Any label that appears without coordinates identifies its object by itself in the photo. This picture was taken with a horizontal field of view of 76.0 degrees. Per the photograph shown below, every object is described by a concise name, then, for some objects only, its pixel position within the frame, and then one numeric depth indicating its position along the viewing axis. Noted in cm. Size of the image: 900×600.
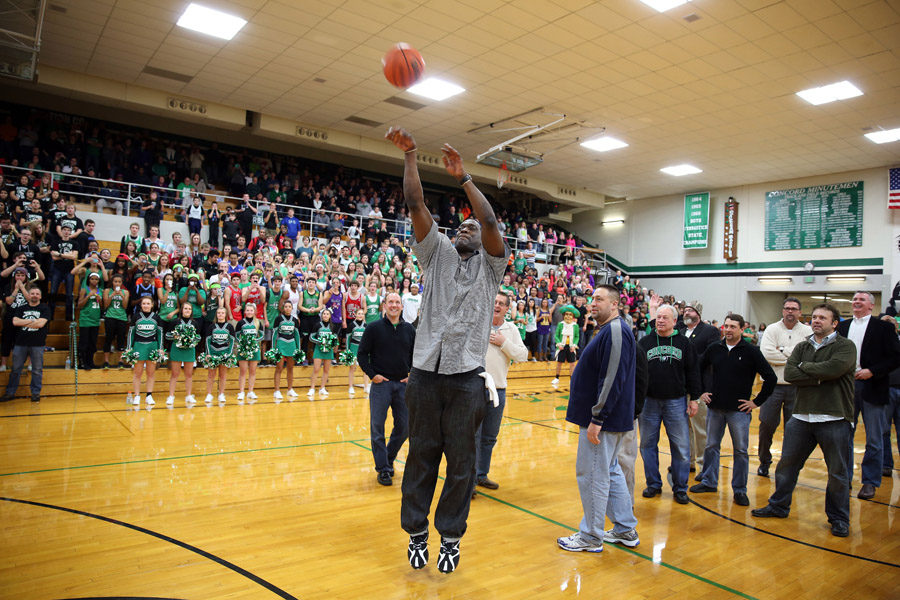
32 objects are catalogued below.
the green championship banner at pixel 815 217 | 1800
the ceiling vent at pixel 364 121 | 1556
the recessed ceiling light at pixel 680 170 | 1858
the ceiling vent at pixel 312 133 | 1612
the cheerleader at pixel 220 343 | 884
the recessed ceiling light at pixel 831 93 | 1173
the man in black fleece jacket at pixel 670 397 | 511
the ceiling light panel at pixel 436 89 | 1262
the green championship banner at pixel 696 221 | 2138
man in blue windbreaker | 389
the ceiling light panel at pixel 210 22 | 996
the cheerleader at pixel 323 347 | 992
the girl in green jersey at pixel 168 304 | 895
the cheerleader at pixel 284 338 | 952
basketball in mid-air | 409
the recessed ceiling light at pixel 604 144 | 1605
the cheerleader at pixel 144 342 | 826
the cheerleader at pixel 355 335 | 1005
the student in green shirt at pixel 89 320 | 893
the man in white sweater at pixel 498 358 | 495
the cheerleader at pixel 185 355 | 852
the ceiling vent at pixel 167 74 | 1270
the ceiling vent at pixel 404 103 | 1380
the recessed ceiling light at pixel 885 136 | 1429
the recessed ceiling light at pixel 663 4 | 889
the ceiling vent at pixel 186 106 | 1427
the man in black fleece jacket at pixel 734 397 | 526
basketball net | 1828
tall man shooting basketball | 312
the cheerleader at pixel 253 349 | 912
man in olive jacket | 448
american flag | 1672
